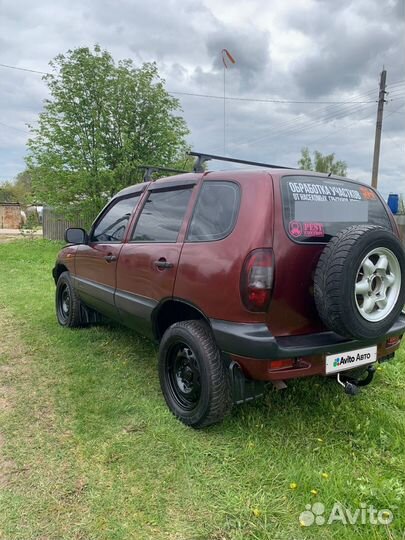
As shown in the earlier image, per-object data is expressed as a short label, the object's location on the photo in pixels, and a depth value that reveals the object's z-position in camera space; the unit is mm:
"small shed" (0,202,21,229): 27328
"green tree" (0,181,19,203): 45375
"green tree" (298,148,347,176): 33250
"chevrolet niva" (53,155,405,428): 2387
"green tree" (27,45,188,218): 13258
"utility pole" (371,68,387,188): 15734
